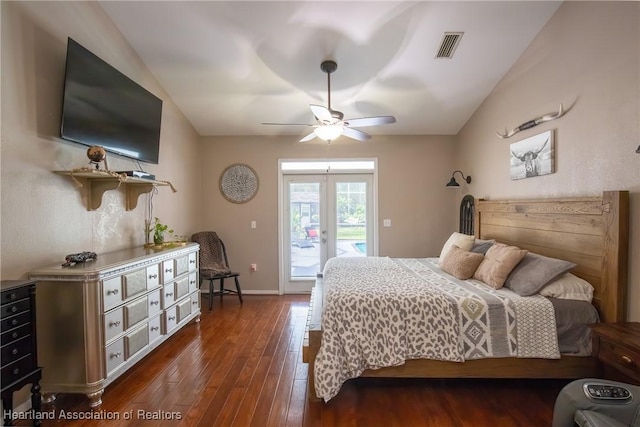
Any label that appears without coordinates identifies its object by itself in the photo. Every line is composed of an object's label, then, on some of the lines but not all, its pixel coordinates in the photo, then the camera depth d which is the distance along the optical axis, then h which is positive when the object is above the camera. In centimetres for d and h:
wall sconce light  416 +38
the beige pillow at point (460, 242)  316 -38
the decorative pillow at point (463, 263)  272 -53
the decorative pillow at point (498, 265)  244 -50
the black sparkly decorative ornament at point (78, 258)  213 -35
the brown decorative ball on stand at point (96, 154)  230 +47
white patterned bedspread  207 -87
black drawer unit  161 -75
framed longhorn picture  268 +51
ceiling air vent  280 +163
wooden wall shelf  228 +26
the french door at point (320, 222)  480 -21
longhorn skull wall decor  256 +83
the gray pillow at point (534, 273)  222 -52
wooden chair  394 -75
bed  200 -54
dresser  198 -80
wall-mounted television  222 +92
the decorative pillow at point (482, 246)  305 -41
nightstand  158 -83
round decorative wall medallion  471 +45
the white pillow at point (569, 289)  216 -62
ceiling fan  272 +85
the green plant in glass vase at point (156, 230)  318 -20
